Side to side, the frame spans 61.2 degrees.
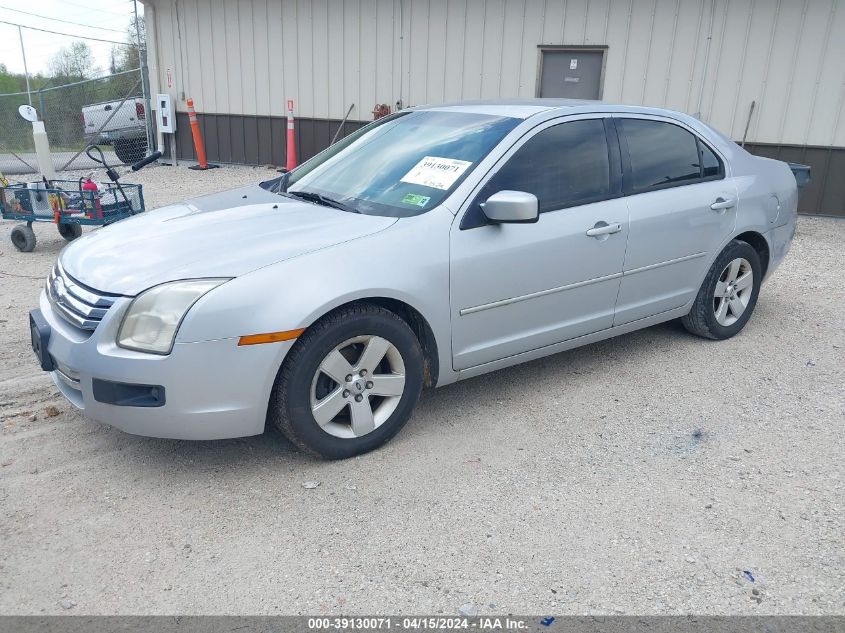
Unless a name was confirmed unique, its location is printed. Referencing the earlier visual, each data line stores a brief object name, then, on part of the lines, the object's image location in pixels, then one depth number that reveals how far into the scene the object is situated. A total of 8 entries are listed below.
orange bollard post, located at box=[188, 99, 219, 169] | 13.42
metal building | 9.80
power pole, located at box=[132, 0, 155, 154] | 14.07
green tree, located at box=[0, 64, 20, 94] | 24.08
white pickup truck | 14.18
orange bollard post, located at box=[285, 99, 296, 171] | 12.41
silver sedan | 3.01
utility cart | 6.80
